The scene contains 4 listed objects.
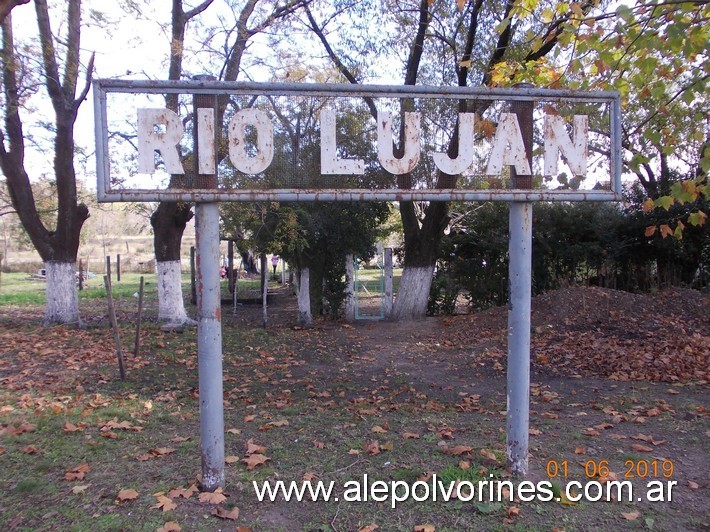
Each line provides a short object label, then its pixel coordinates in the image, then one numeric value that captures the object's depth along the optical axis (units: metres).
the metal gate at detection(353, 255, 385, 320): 14.69
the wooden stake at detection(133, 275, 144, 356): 8.15
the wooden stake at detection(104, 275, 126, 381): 6.80
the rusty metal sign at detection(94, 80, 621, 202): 3.42
